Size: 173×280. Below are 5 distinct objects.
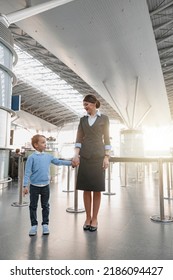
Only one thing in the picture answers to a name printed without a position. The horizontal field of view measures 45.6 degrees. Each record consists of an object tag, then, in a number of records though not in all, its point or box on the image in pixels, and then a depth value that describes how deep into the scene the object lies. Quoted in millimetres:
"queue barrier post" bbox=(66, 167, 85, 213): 3911
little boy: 2738
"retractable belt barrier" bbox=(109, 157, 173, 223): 3418
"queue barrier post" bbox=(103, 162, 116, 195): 5934
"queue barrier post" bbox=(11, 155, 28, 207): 4443
